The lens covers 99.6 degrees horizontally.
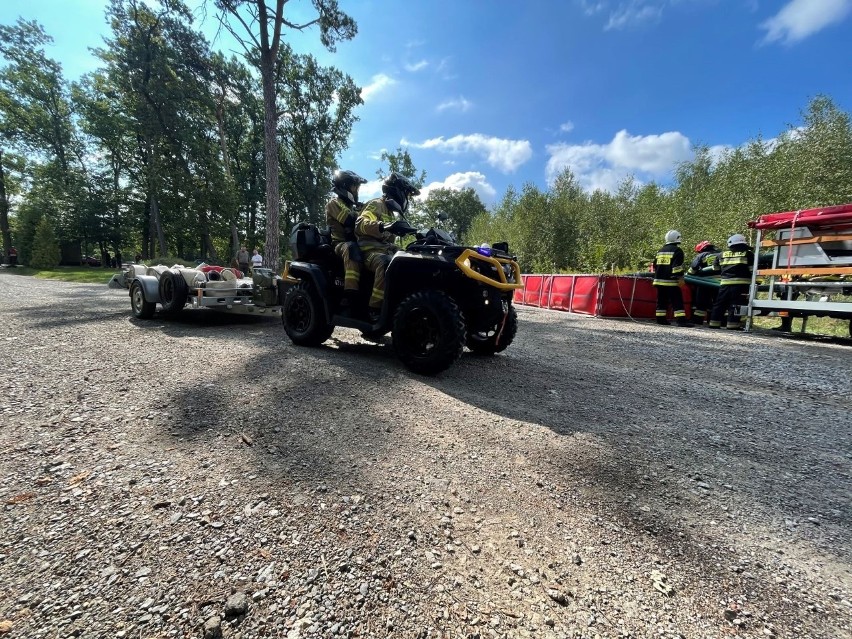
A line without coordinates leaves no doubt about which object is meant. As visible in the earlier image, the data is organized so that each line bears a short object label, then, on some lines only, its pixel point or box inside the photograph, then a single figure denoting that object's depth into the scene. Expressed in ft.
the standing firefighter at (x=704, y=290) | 30.37
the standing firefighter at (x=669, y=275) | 28.09
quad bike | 11.39
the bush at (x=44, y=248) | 93.76
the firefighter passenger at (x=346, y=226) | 14.01
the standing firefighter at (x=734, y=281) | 27.12
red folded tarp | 21.90
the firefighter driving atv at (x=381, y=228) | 13.42
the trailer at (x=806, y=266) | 22.24
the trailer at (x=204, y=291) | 19.38
